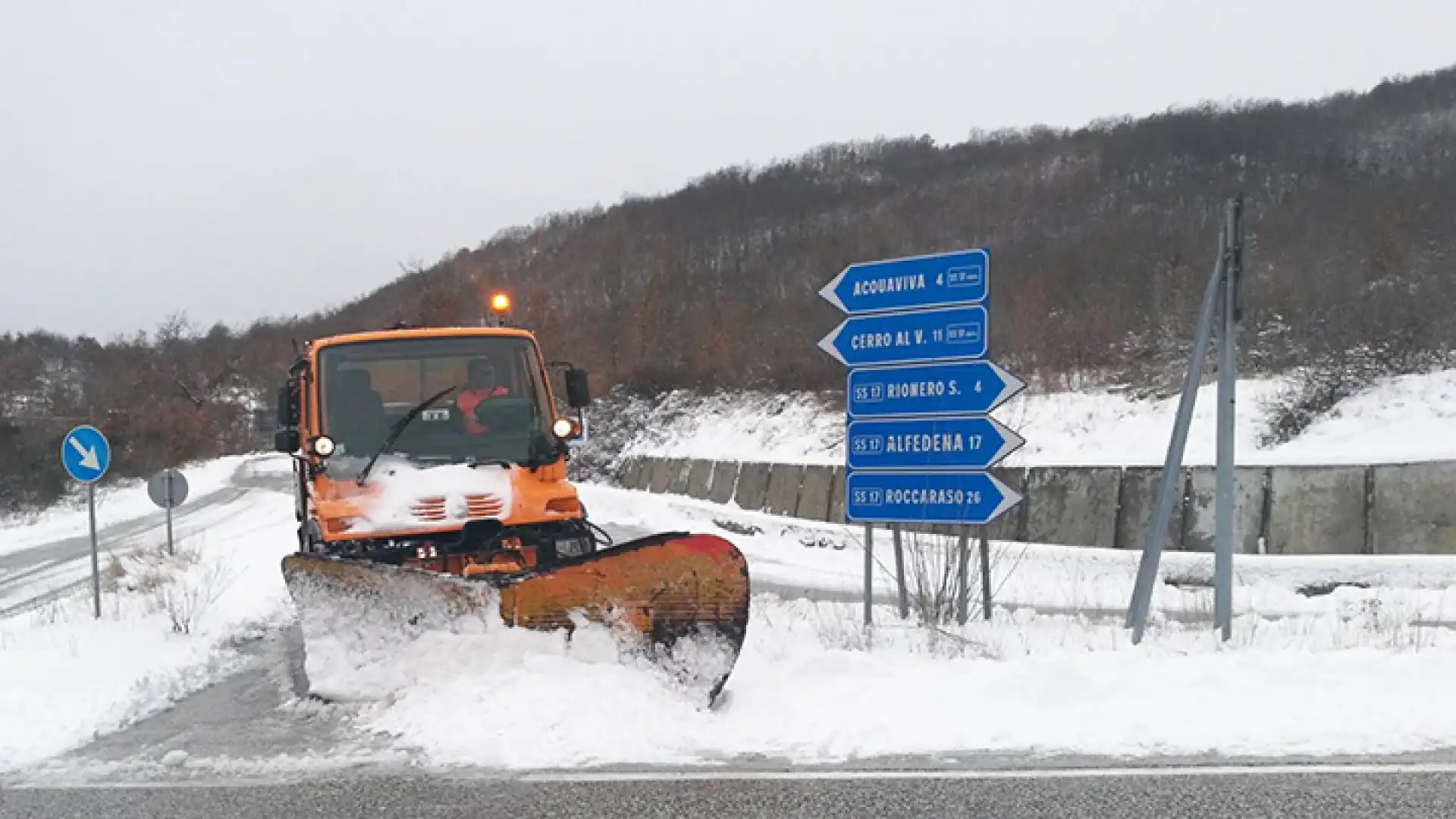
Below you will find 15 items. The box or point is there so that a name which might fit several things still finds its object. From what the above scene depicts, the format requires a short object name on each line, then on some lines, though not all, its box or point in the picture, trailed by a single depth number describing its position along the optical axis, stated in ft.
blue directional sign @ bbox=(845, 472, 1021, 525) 26.55
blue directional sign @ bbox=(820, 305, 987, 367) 26.99
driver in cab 25.98
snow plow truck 20.03
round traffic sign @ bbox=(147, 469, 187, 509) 48.91
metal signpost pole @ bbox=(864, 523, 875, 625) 27.99
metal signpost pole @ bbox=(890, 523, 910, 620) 28.18
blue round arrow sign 35.29
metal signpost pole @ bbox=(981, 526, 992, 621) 28.18
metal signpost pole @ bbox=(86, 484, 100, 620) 33.94
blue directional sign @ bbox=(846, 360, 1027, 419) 26.50
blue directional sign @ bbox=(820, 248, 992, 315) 27.07
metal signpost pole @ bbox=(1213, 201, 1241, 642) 25.07
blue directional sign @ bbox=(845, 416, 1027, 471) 26.66
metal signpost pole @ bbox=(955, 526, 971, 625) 27.58
